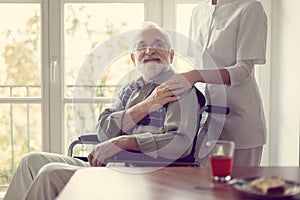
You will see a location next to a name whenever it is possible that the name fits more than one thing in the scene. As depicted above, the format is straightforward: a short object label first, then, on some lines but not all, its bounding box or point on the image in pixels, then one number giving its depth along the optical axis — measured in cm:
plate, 133
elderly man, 216
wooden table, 136
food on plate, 136
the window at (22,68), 337
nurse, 231
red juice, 150
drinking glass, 151
